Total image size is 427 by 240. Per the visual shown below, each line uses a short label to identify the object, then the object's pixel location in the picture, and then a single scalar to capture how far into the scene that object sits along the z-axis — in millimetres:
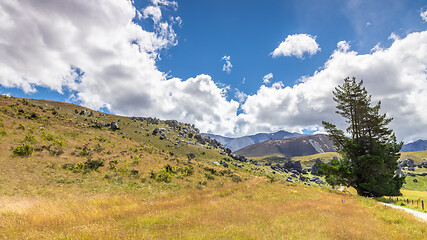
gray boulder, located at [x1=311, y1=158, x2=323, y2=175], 99362
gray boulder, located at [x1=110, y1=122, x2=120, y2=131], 79788
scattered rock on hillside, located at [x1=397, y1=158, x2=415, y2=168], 91288
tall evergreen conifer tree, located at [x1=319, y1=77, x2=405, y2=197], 25688
